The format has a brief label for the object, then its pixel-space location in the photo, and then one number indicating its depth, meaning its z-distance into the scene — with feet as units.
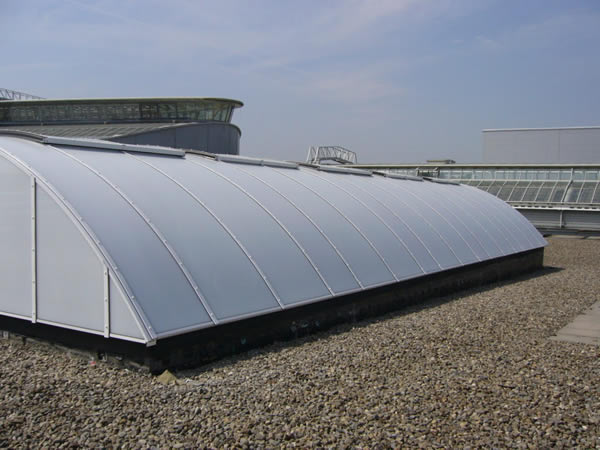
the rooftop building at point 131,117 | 135.23
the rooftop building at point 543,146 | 215.72
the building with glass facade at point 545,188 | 138.92
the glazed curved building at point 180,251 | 30.81
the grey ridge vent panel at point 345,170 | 69.31
